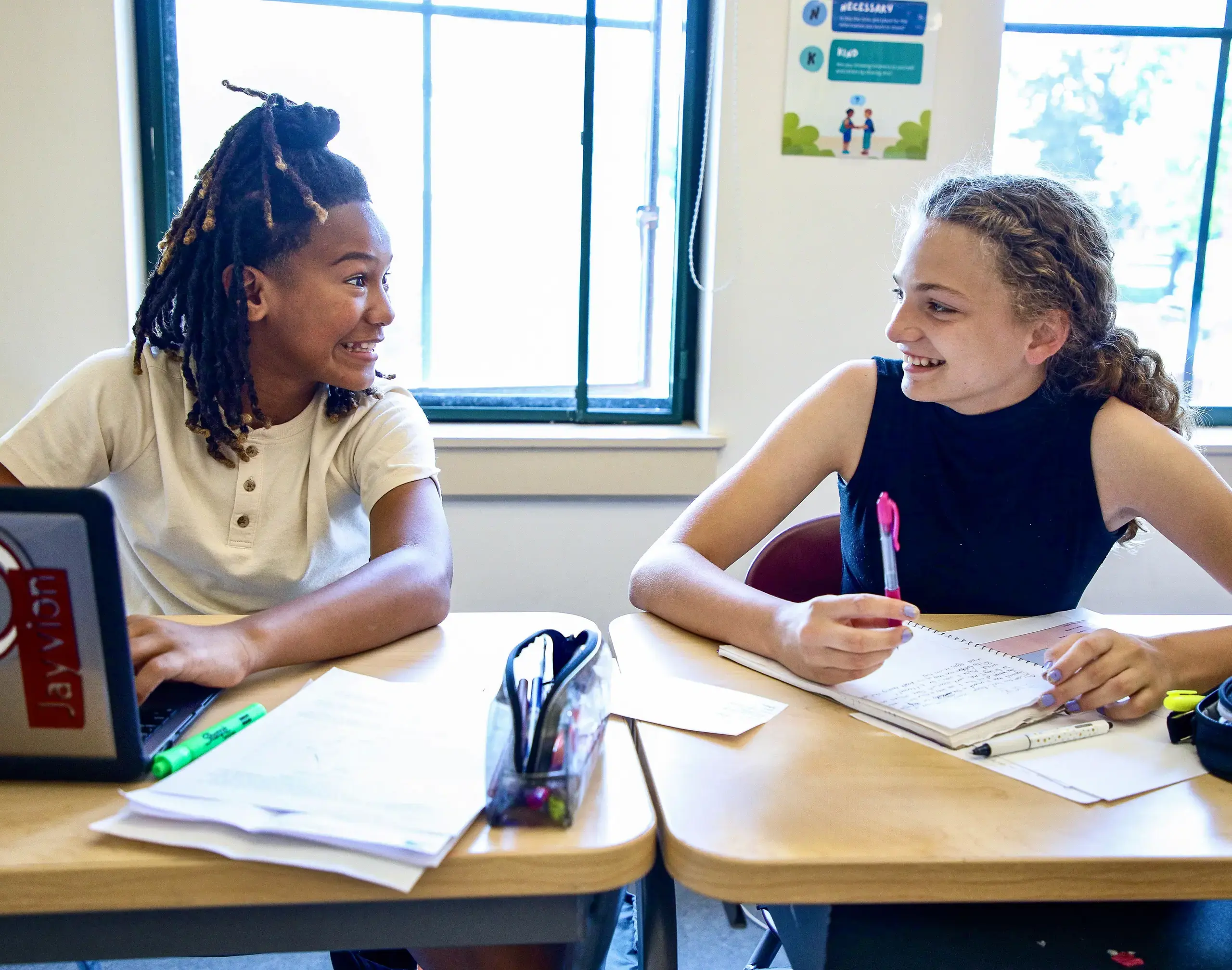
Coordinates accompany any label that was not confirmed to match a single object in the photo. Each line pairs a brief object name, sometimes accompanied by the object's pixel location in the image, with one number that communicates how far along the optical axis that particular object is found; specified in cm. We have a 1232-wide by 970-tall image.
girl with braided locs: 129
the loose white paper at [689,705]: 87
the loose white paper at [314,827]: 63
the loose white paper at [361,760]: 67
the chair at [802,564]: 149
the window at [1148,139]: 252
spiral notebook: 88
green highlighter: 74
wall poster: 223
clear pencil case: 68
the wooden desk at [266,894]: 62
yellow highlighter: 90
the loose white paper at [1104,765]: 78
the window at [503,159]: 229
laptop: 65
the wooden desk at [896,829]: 66
